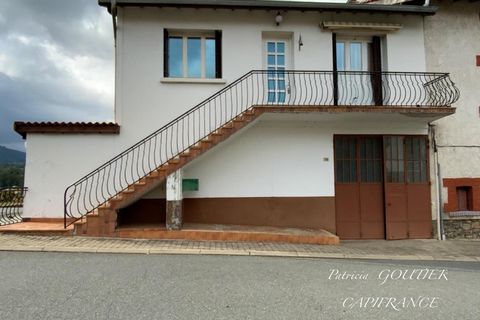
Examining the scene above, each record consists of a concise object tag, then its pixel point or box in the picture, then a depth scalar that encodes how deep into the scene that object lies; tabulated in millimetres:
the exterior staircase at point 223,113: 9109
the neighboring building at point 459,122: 11328
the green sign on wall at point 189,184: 10279
